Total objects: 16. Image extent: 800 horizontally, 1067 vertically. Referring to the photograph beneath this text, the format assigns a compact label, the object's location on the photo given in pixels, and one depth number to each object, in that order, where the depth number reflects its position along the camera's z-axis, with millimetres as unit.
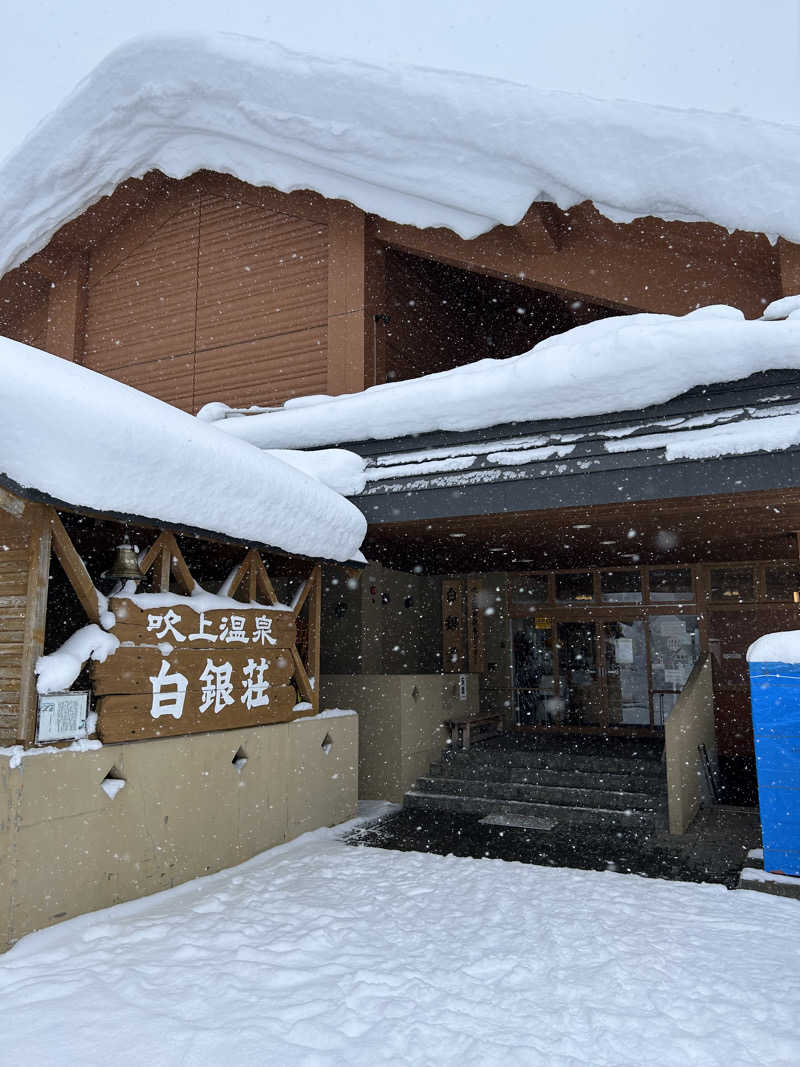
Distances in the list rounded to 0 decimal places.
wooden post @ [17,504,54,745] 4434
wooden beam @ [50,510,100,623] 4695
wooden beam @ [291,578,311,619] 7154
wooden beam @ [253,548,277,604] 6520
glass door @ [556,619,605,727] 11586
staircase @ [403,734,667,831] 7625
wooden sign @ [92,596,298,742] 5039
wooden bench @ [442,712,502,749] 9617
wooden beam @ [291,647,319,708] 7168
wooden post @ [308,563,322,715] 7473
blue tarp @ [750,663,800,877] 5621
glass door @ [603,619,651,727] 11414
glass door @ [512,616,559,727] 11828
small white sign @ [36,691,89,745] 4461
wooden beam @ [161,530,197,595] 5543
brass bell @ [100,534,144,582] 5227
